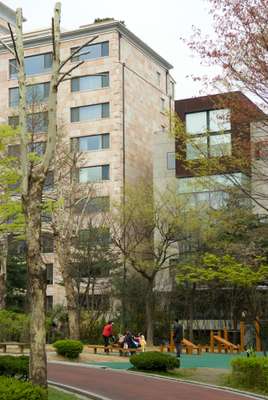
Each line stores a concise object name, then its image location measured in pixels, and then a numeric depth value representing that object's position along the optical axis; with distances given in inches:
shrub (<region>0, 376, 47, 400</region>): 390.6
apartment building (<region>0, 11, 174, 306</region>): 2272.4
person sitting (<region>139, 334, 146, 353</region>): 1228.5
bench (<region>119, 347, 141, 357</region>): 1186.0
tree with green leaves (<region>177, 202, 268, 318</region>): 941.8
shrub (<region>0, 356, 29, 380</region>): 619.8
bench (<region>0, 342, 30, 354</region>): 1134.8
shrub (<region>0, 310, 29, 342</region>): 1299.2
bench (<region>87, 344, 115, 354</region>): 1209.0
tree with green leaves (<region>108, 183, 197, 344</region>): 1582.2
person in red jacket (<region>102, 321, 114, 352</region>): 1273.4
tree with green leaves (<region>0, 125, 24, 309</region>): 786.8
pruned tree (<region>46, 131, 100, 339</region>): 1337.4
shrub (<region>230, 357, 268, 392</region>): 714.2
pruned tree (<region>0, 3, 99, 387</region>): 509.0
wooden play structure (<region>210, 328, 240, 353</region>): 1318.9
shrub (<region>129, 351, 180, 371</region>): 866.8
